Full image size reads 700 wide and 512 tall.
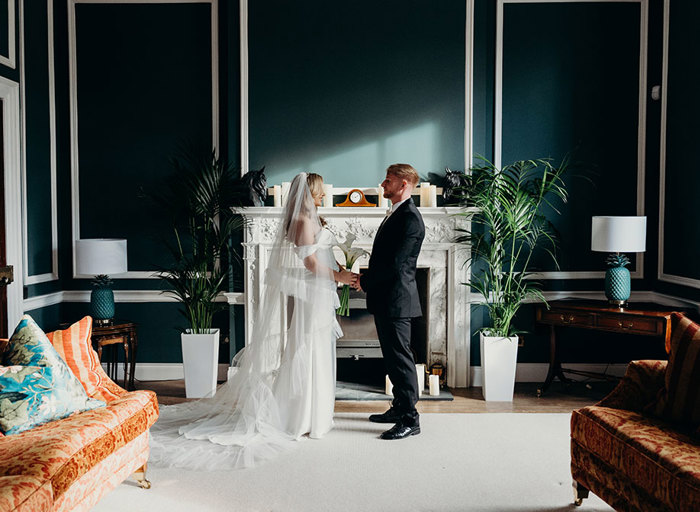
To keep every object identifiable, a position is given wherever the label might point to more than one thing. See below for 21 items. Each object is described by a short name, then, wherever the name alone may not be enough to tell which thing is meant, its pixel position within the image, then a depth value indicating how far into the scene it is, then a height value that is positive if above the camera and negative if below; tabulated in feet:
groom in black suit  13.15 -1.34
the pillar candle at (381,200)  17.32 +0.69
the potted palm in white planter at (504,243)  16.16 -0.51
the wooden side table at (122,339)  15.92 -3.13
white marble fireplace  17.39 -1.29
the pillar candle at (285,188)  17.19 +1.00
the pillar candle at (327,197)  17.20 +0.76
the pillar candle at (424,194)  17.19 +0.86
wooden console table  14.97 -2.41
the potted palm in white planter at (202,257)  16.48 -0.97
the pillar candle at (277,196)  17.16 +0.77
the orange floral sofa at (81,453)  6.97 -3.05
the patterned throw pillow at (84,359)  10.34 -2.38
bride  12.96 -2.81
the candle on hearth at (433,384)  16.33 -4.30
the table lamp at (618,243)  15.48 -0.45
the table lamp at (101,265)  15.78 -1.14
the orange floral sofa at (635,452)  7.42 -3.03
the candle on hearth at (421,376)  16.29 -4.13
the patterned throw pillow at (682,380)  8.74 -2.26
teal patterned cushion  8.73 -2.45
